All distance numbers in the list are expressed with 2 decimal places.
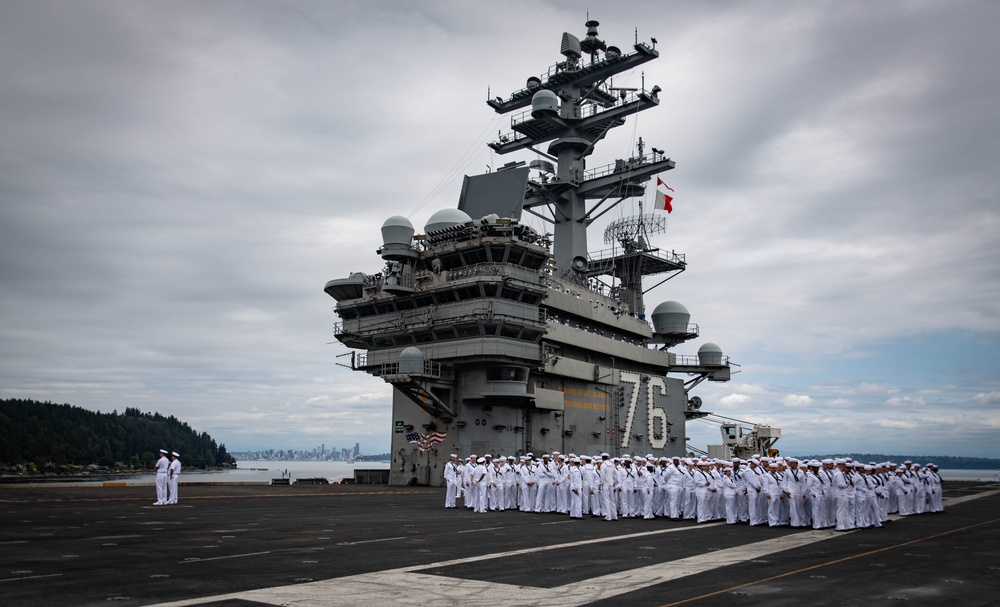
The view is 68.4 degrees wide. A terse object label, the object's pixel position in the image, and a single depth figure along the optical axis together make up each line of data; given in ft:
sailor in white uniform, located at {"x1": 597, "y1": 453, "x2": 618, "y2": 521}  72.90
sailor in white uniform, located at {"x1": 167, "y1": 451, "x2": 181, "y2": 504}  79.92
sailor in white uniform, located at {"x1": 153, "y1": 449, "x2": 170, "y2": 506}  78.48
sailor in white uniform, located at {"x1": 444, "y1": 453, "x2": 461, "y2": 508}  86.38
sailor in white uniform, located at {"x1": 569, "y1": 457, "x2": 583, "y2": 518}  74.64
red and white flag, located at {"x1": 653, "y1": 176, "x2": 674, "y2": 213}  169.48
